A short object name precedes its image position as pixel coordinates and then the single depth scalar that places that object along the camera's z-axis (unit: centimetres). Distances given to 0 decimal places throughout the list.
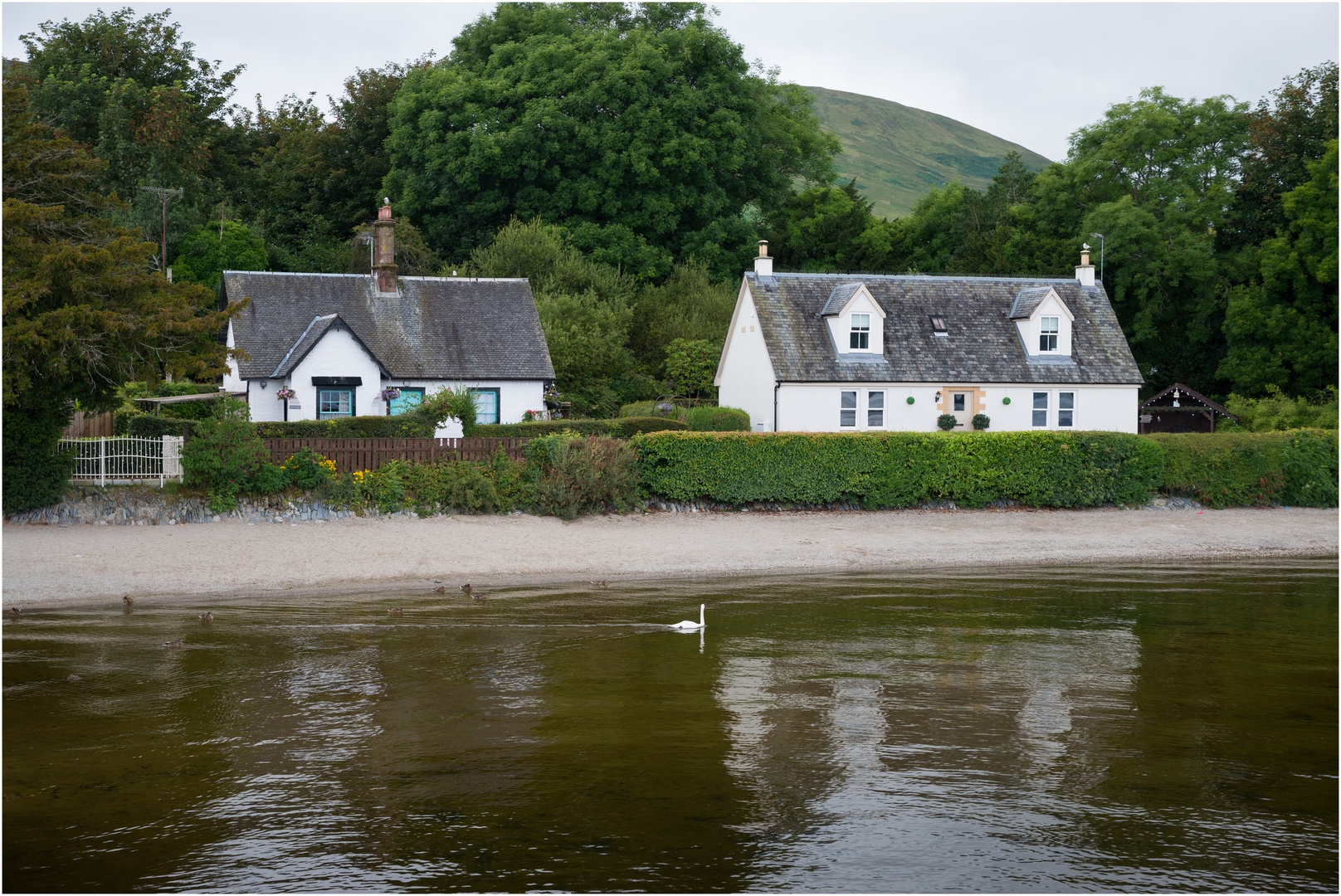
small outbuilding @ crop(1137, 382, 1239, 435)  4512
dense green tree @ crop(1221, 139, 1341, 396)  4812
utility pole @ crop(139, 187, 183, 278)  5347
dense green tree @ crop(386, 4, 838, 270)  5322
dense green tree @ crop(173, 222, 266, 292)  5384
